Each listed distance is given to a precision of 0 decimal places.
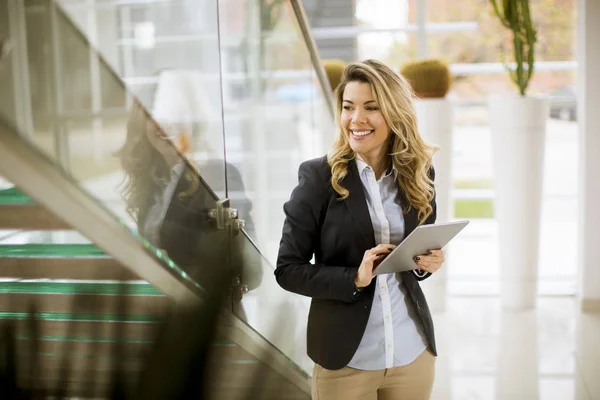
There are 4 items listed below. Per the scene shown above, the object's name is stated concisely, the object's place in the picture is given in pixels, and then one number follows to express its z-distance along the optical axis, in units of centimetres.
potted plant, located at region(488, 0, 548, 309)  503
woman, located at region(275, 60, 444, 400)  206
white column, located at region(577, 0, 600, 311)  500
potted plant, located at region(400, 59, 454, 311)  509
